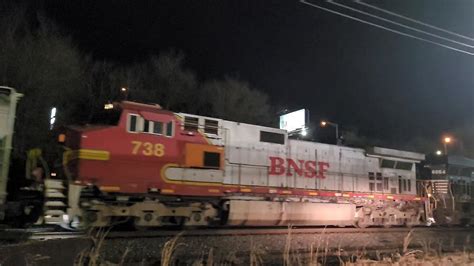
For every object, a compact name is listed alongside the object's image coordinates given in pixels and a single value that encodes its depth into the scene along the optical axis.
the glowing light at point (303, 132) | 41.47
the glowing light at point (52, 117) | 25.45
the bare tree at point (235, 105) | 38.47
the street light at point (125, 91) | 31.70
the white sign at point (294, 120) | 47.59
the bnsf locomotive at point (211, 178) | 11.92
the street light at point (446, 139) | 42.88
